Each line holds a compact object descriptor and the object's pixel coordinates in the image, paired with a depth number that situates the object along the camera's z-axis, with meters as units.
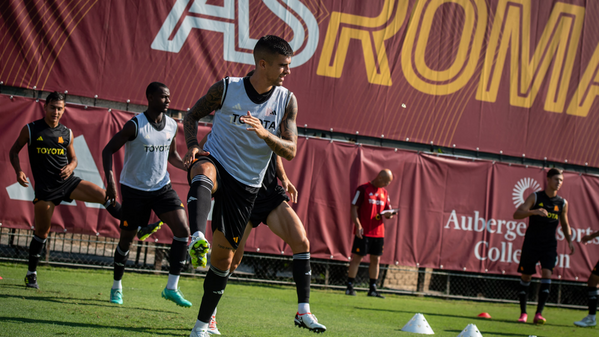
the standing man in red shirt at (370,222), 19.86
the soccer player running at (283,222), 8.47
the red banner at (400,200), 18.83
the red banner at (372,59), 19.67
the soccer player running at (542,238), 16.87
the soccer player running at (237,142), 7.75
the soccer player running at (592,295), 16.97
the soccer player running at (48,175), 13.08
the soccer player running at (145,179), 11.74
